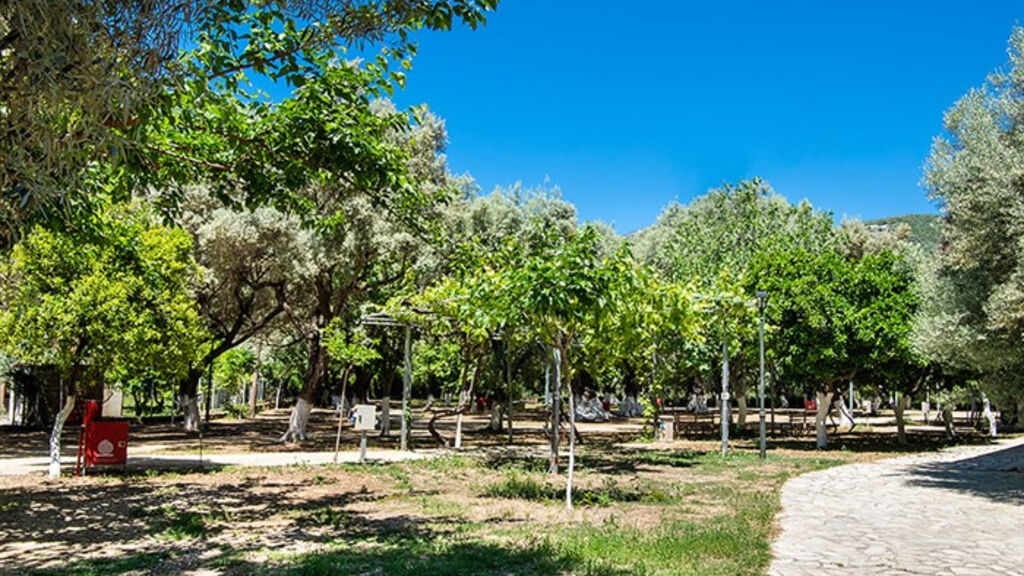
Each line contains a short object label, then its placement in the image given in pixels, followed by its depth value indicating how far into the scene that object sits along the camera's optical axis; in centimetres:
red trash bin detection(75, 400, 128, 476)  1363
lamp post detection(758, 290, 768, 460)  1752
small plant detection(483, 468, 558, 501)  1136
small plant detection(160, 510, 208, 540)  813
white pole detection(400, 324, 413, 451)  1948
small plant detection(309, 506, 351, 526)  908
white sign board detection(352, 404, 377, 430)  1627
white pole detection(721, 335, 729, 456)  1880
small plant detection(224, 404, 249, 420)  3864
